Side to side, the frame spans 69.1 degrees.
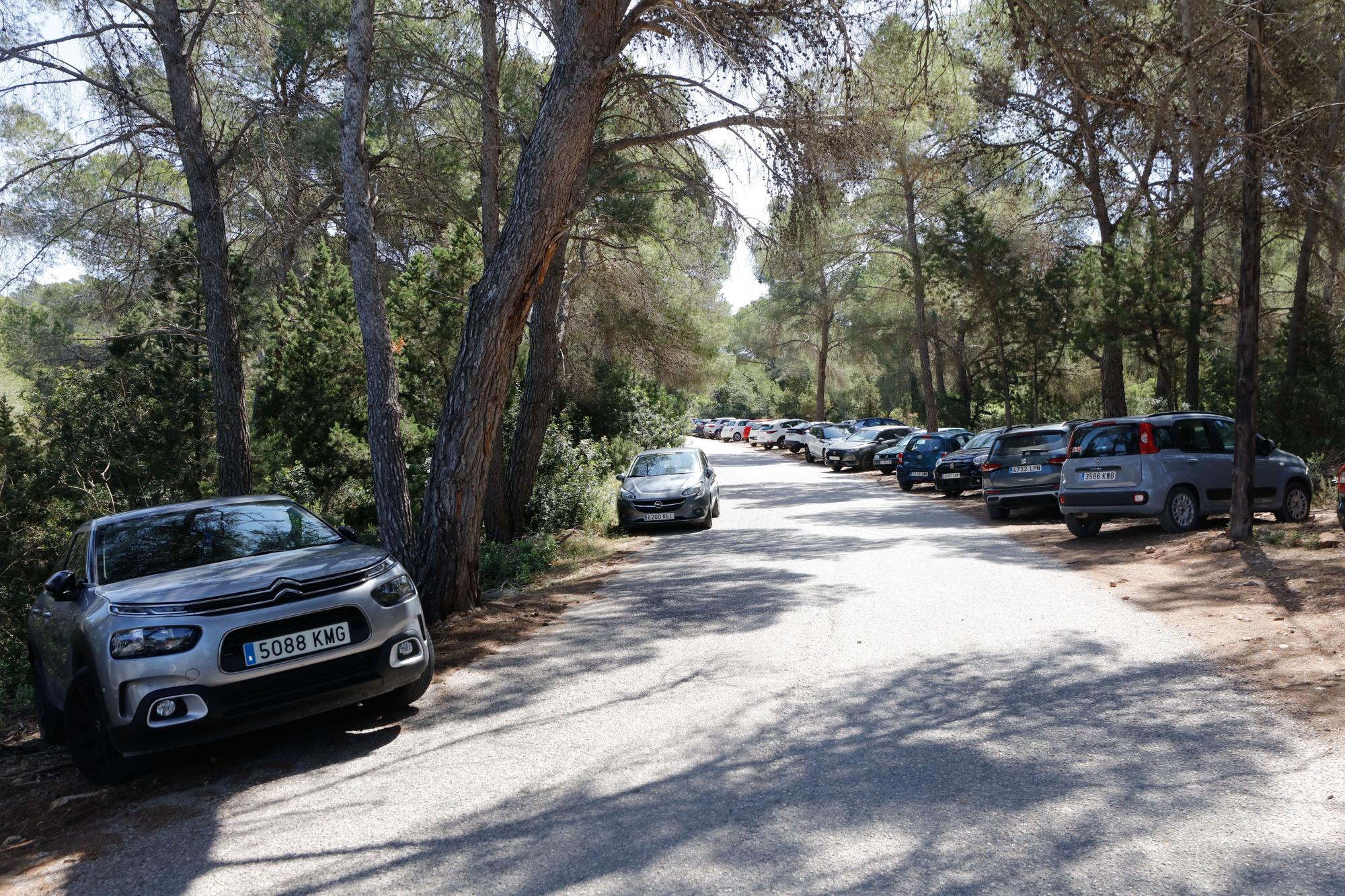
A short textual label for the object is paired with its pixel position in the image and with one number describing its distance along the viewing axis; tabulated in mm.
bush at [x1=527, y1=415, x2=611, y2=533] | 16609
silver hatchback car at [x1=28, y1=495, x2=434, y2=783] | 5074
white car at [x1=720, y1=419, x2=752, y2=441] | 72812
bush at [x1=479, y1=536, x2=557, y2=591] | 12443
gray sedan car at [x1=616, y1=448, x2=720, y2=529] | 17188
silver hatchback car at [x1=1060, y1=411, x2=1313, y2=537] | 12742
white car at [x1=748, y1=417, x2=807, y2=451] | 56031
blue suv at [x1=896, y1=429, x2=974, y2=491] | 24938
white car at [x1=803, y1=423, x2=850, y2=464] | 39406
